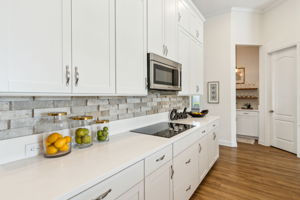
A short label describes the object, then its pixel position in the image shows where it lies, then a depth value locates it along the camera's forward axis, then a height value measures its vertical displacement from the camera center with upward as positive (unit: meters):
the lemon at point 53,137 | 1.01 -0.25
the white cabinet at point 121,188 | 0.75 -0.48
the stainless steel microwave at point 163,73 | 1.62 +0.31
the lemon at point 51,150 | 1.00 -0.32
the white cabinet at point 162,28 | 1.66 +0.84
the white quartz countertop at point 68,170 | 0.65 -0.38
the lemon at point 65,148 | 1.03 -0.32
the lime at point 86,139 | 1.18 -0.31
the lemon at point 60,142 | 1.00 -0.28
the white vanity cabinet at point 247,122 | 4.52 -0.69
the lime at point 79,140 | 1.18 -0.31
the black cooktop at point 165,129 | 1.62 -0.35
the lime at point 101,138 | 1.32 -0.33
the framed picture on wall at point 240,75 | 5.37 +0.83
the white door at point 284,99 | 3.34 +0.01
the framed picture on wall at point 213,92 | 4.06 +0.20
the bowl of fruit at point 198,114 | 2.86 -0.27
